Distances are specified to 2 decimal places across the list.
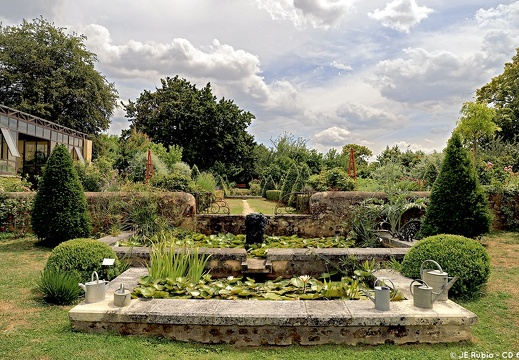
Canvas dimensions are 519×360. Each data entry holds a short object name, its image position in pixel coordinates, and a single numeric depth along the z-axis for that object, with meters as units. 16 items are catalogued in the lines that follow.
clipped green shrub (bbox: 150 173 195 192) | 9.19
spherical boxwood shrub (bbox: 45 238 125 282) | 4.51
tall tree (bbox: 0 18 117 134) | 24.23
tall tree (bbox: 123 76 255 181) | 27.53
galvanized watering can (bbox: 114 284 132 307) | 3.49
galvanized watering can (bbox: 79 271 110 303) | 3.64
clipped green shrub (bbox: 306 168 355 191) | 9.71
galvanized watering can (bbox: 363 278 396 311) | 3.39
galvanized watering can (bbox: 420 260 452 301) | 3.72
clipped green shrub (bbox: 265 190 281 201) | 18.50
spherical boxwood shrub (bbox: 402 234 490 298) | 4.43
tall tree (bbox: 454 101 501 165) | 17.83
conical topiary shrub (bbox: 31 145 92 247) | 7.30
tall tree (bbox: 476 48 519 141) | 23.59
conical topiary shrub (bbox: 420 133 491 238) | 6.52
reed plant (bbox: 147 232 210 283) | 4.55
